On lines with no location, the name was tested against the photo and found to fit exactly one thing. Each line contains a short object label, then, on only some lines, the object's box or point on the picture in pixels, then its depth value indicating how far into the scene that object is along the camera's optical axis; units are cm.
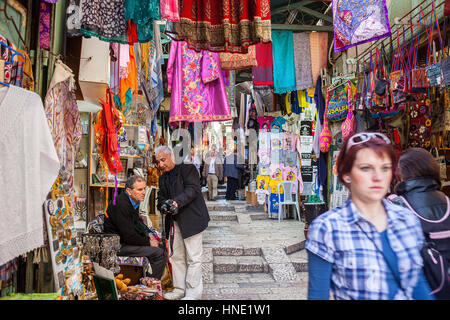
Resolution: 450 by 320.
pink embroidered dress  428
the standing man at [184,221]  393
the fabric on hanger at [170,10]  246
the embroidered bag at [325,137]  597
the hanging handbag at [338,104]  500
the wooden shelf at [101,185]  513
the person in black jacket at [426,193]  181
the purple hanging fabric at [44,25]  239
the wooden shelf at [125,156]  542
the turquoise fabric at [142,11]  242
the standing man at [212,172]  1199
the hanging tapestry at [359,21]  330
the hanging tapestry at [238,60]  422
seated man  387
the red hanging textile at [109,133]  318
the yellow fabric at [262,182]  891
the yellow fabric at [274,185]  845
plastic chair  838
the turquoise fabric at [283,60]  570
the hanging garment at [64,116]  235
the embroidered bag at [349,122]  472
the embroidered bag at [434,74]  274
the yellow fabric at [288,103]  708
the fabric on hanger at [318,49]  573
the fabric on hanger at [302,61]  570
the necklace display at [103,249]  337
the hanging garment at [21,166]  180
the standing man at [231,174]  1164
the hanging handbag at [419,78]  297
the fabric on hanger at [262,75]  586
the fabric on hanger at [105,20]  239
